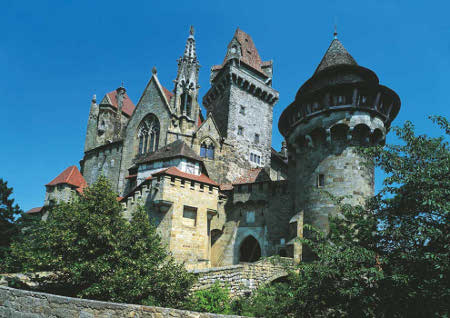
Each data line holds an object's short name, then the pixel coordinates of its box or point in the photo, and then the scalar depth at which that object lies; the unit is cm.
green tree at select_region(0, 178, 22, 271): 2503
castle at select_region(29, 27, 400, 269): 2200
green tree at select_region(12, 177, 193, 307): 1398
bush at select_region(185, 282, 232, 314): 1477
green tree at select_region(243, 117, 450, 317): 930
